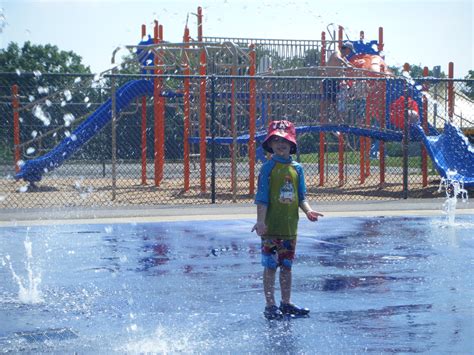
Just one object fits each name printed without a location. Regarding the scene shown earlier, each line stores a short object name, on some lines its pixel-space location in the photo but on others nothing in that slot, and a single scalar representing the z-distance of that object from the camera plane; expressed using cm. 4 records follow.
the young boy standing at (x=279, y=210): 696
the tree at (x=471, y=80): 1752
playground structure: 1867
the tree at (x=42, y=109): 2303
